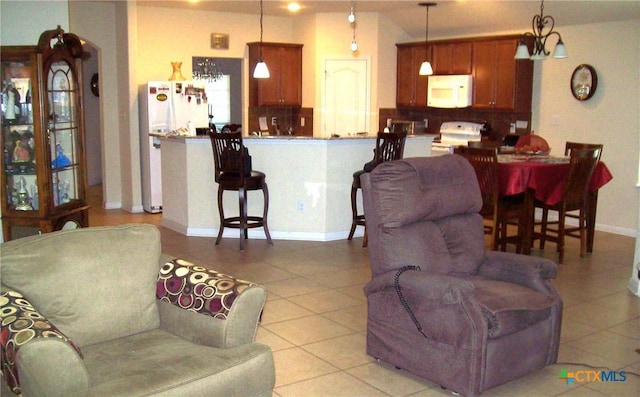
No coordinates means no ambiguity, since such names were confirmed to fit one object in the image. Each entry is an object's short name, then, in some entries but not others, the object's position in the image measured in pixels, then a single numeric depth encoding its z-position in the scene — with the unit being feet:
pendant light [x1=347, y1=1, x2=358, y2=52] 21.47
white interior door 30.60
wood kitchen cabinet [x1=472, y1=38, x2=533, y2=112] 26.11
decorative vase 28.14
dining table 19.52
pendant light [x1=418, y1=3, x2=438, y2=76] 27.07
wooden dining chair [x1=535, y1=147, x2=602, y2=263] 19.60
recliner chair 10.36
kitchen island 22.08
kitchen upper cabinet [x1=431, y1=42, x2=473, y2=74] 27.94
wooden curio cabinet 14.44
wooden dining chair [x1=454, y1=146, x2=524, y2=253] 19.56
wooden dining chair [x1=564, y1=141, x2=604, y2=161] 21.78
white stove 28.48
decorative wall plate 24.21
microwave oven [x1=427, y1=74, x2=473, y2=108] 27.71
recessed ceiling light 27.86
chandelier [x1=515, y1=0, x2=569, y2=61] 20.36
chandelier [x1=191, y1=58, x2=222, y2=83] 35.53
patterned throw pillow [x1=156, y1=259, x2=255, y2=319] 9.14
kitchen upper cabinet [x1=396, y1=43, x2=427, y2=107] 30.12
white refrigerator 27.02
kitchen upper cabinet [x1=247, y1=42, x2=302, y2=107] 31.14
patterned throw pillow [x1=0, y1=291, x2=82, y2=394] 7.41
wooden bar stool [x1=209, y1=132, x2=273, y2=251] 20.33
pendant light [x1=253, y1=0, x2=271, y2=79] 24.36
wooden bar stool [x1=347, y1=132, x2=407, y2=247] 20.94
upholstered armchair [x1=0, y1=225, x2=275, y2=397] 7.39
